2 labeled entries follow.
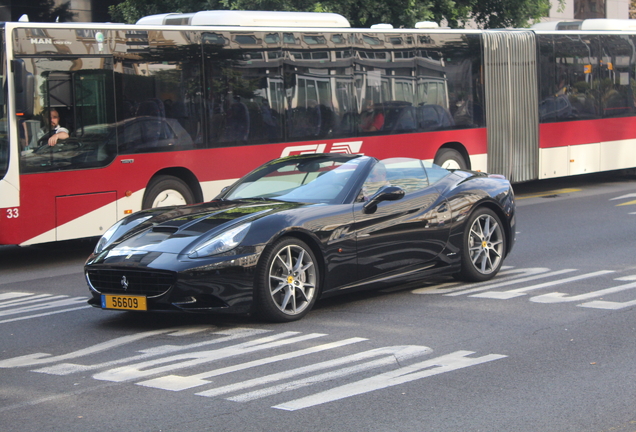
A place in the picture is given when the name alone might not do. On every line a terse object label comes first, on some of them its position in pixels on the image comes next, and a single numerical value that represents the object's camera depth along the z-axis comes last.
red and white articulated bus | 11.81
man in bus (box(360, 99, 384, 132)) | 15.66
